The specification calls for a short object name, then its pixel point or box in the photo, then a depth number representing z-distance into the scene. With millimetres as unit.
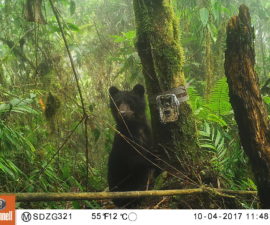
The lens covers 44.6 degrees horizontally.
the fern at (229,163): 2801
